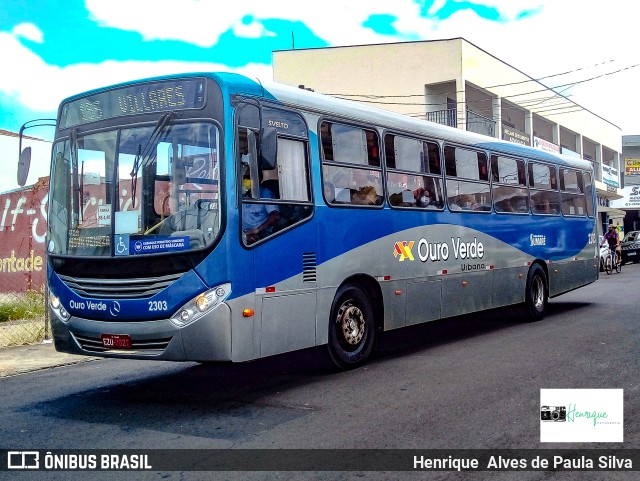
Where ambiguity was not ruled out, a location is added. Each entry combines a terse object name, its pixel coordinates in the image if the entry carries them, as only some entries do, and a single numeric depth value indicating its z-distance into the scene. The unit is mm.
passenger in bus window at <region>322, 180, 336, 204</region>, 8516
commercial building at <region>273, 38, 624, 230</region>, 31844
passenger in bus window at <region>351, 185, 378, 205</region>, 9016
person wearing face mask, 10234
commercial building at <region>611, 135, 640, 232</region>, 56156
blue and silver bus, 7004
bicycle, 27297
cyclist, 27984
